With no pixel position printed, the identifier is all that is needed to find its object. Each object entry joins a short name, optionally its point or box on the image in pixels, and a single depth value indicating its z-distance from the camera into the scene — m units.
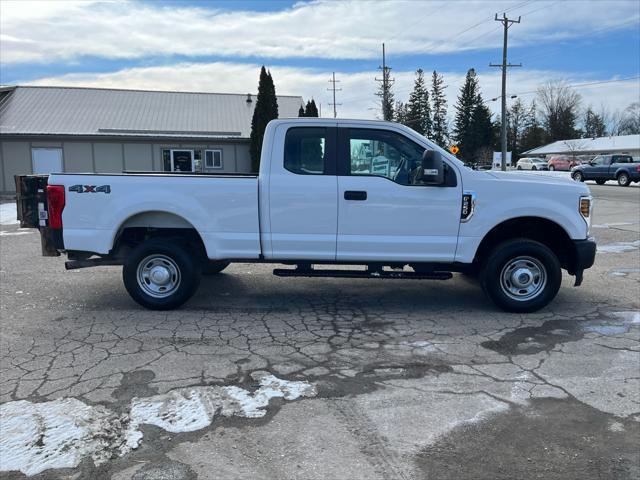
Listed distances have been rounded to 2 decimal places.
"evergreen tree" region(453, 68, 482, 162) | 76.35
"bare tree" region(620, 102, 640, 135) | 92.88
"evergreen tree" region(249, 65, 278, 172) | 27.41
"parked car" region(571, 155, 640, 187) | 31.80
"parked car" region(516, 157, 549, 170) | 56.68
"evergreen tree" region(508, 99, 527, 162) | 93.00
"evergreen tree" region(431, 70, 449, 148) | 85.88
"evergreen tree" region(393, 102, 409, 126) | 83.32
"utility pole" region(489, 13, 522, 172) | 42.06
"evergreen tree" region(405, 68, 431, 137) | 83.31
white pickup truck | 5.87
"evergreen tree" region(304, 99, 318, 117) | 30.49
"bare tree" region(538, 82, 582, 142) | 91.94
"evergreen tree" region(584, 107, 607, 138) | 95.56
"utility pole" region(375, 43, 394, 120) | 50.47
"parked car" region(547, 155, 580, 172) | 53.22
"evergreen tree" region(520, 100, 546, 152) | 93.75
